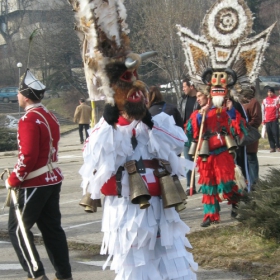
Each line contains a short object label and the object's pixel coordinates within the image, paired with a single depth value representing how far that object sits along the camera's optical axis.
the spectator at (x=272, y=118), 16.70
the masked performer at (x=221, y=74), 7.62
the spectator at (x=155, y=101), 8.02
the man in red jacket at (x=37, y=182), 5.29
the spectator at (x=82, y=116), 21.67
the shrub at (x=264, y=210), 6.22
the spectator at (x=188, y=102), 10.11
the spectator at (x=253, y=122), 8.91
